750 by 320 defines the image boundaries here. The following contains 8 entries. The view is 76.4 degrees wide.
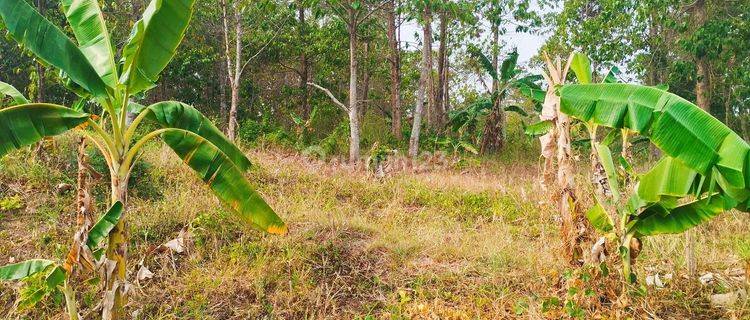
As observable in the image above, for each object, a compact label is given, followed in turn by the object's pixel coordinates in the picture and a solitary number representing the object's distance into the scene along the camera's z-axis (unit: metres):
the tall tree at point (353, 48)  10.11
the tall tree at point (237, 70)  9.53
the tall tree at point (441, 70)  14.47
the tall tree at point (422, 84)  11.67
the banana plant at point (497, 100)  13.35
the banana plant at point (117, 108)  3.34
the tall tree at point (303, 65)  14.51
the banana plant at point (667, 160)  3.02
